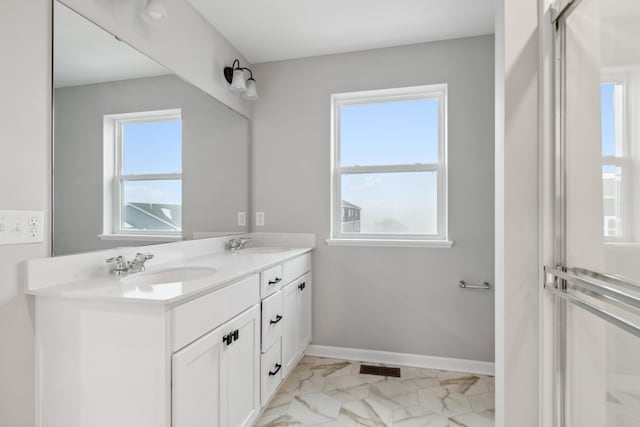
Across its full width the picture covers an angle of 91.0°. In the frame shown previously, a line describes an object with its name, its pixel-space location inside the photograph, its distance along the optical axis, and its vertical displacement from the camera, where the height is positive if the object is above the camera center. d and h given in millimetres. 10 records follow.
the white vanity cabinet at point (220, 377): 1078 -652
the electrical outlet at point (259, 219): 2658 -37
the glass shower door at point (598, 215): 791 -2
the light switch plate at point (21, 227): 1036 -42
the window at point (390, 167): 2408 +377
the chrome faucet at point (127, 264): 1380 -222
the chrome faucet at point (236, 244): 2303 -219
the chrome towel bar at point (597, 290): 777 -217
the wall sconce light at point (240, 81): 2275 +997
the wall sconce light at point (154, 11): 1479 +966
